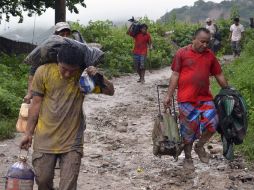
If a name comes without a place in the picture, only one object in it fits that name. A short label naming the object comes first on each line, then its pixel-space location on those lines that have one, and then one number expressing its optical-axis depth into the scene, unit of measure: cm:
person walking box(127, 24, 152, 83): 1645
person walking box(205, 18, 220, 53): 1965
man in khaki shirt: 510
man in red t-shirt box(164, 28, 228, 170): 722
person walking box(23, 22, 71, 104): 663
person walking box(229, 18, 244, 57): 2062
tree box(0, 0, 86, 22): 1966
